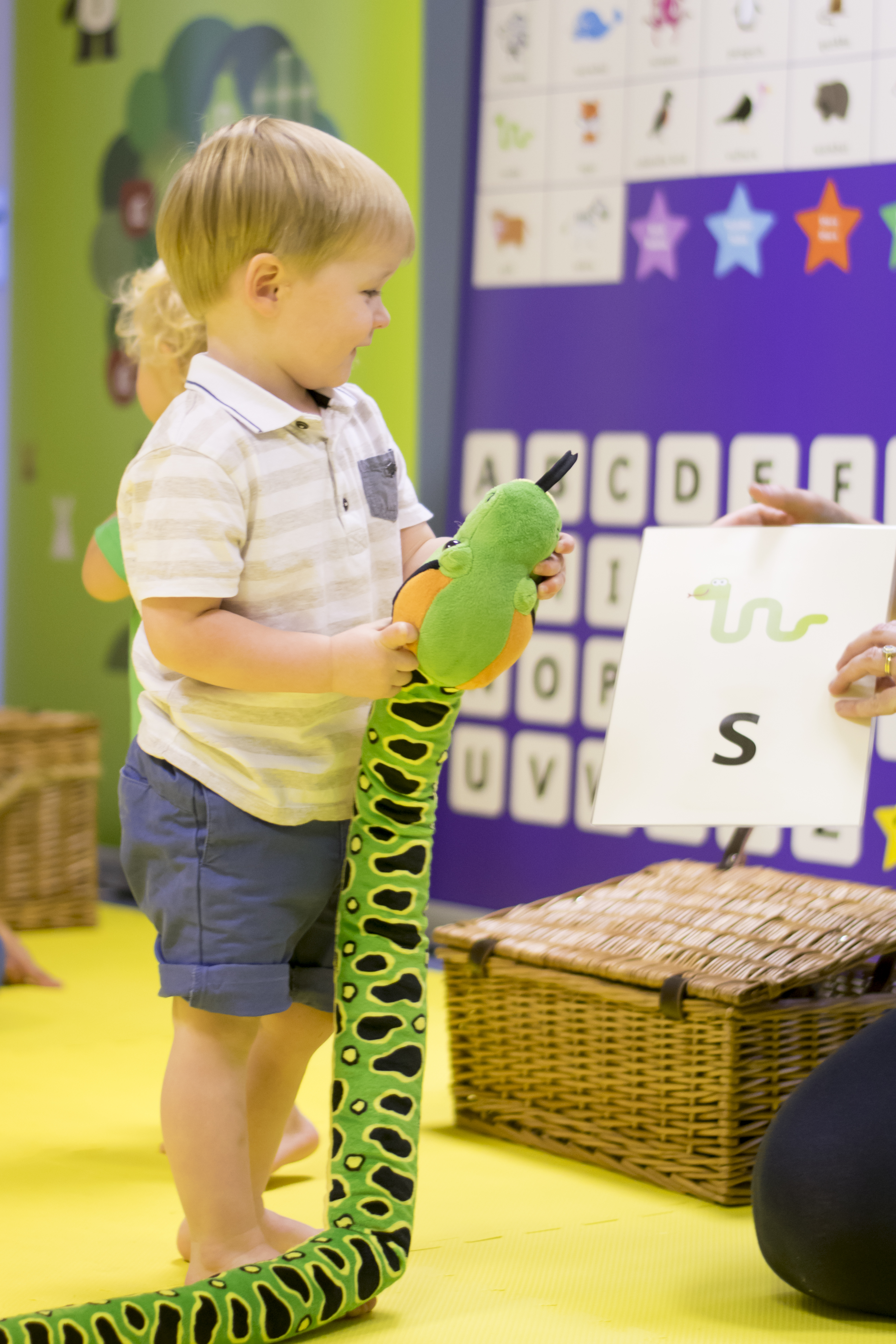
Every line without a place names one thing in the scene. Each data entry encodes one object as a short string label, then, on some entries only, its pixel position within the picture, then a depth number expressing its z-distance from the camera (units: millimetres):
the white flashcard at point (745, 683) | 3202
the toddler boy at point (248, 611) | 2876
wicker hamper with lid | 3280
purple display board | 3860
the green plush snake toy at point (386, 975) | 2837
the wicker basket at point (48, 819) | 4736
